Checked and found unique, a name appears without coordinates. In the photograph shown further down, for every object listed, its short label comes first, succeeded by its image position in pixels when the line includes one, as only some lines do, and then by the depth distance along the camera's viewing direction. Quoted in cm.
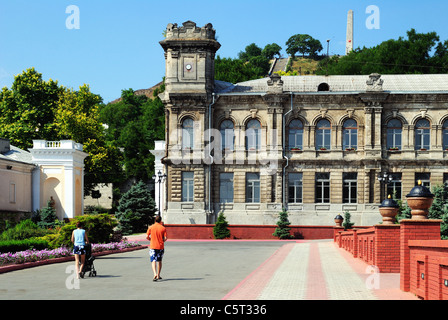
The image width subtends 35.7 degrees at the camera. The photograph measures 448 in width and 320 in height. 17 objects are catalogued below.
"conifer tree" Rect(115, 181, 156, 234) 5731
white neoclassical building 6040
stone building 5491
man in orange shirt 1972
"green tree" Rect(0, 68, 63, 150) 6931
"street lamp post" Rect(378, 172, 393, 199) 5056
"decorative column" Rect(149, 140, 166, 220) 6956
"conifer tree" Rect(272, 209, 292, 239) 5059
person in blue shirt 2047
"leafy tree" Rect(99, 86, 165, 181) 8388
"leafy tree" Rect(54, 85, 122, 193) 7094
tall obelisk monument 17575
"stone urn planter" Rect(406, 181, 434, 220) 1592
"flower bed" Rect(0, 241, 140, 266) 2402
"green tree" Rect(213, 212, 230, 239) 5119
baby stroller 2055
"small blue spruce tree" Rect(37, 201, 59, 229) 5532
